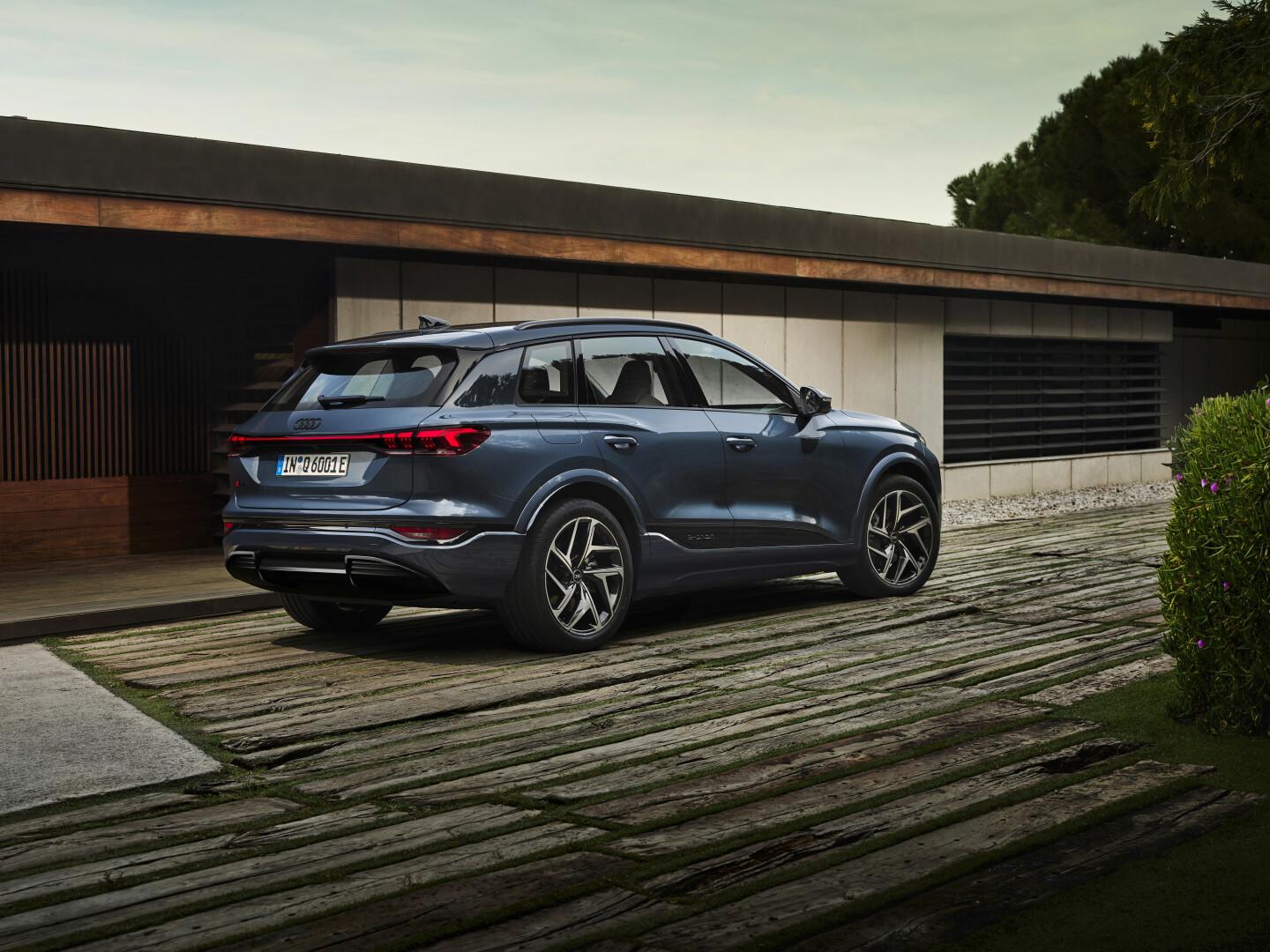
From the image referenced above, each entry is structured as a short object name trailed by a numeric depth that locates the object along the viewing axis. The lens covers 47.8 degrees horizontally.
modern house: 9.61
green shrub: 4.83
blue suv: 6.75
